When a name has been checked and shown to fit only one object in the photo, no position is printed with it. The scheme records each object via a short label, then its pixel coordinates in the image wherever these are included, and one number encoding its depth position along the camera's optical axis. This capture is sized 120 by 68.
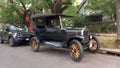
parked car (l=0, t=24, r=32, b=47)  6.17
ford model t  3.86
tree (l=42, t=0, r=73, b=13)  6.91
